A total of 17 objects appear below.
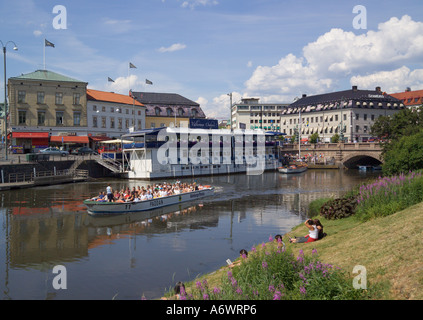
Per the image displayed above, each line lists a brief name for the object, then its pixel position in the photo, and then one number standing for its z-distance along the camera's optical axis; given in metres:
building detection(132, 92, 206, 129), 99.00
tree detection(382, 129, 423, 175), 32.09
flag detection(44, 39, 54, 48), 56.00
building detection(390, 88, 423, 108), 119.62
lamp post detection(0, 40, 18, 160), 47.35
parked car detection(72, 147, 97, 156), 67.53
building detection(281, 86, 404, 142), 111.25
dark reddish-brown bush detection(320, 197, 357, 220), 19.70
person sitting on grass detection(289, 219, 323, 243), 16.08
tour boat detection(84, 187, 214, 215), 29.00
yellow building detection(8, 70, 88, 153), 68.38
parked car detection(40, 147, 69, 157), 59.88
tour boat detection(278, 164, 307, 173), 71.19
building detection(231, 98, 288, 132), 158.75
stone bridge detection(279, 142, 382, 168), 79.19
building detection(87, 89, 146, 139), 77.88
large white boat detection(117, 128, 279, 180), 60.19
